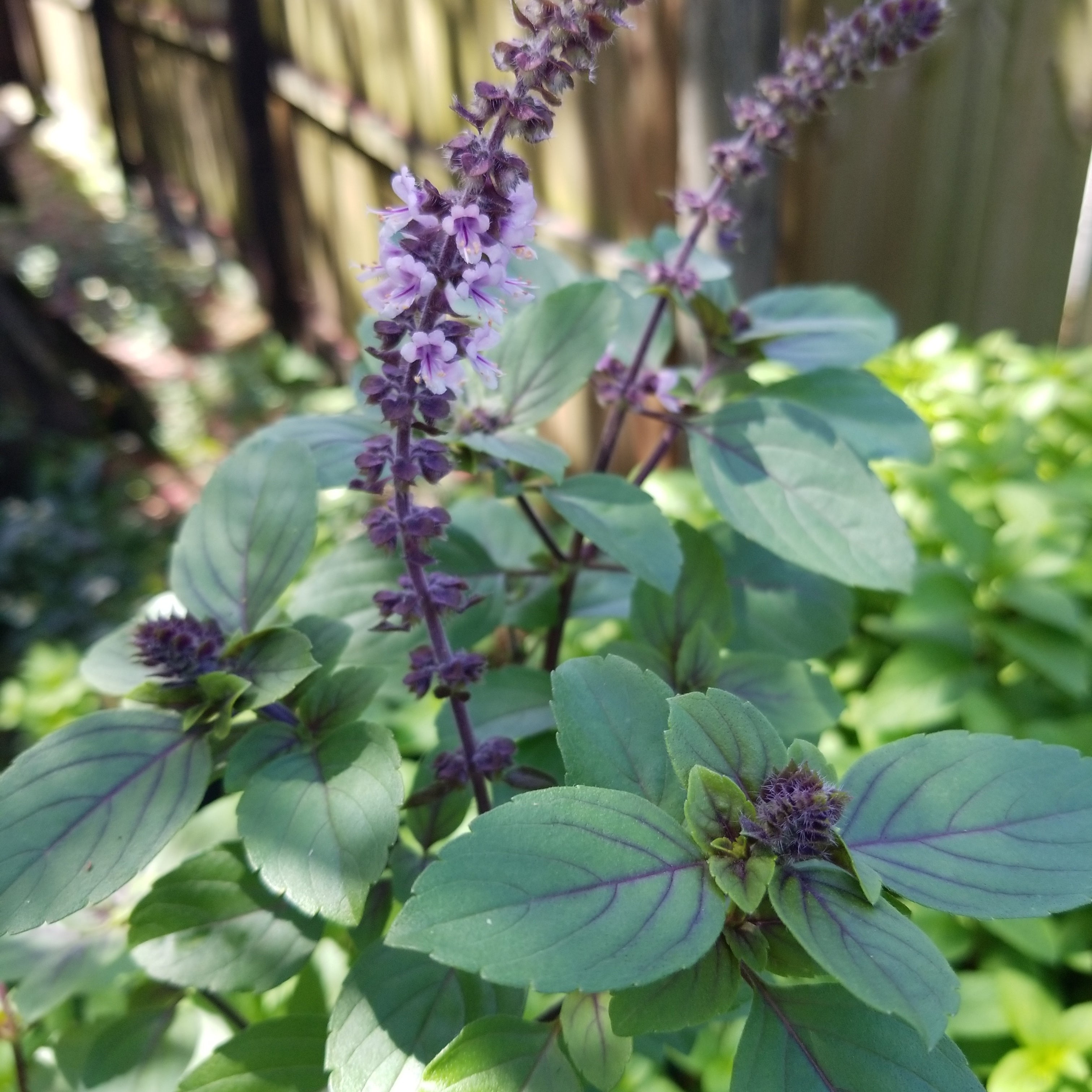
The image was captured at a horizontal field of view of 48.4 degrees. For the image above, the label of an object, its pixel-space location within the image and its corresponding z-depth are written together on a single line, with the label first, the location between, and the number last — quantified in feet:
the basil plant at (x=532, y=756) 0.69
